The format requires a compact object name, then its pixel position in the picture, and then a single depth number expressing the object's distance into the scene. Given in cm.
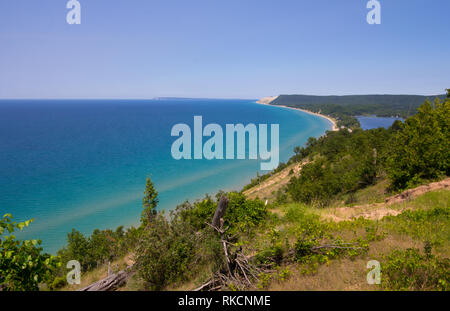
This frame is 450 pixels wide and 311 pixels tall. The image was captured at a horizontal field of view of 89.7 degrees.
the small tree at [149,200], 2372
